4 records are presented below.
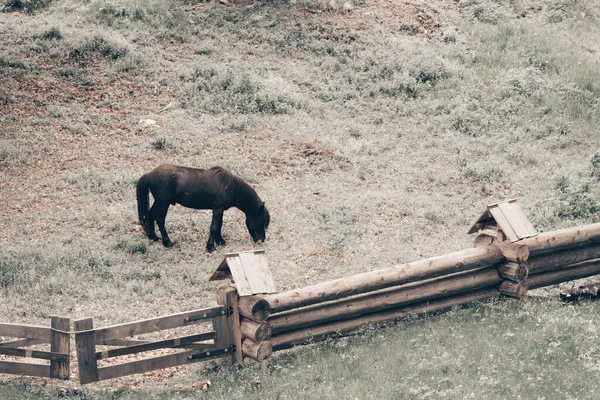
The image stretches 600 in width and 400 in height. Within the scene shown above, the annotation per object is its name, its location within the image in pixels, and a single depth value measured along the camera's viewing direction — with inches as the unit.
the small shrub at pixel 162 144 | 807.7
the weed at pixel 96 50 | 942.4
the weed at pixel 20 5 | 1064.2
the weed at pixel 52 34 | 964.6
